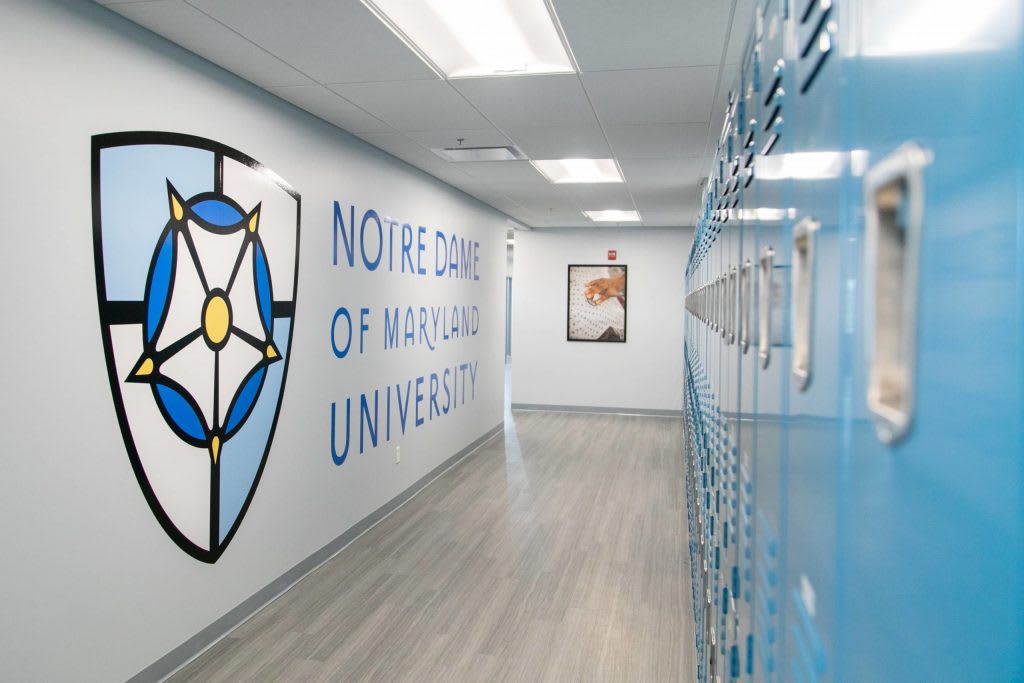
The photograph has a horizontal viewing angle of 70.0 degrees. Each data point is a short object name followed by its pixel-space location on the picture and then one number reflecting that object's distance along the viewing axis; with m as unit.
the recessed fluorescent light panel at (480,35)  2.55
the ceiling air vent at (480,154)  4.38
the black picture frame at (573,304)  8.95
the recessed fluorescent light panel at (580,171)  5.03
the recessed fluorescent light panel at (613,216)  7.50
